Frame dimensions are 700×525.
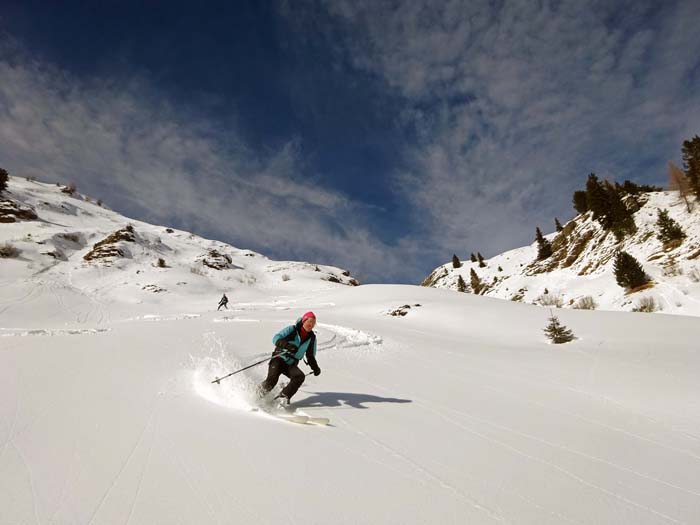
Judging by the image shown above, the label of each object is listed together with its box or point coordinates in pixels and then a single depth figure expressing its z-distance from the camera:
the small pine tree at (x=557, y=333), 12.50
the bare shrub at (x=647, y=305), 23.26
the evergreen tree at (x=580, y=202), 68.11
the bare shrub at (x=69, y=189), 78.93
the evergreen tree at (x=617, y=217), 44.78
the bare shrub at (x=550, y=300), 36.66
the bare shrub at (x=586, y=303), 29.88
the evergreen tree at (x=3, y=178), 48.54
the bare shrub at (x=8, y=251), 33.22
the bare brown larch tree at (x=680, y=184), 40.40
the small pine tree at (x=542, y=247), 67.50
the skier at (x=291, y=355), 5.62
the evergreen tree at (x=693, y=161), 39.16
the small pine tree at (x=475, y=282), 81.19
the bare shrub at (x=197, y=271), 50.81
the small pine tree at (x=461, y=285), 83.07
